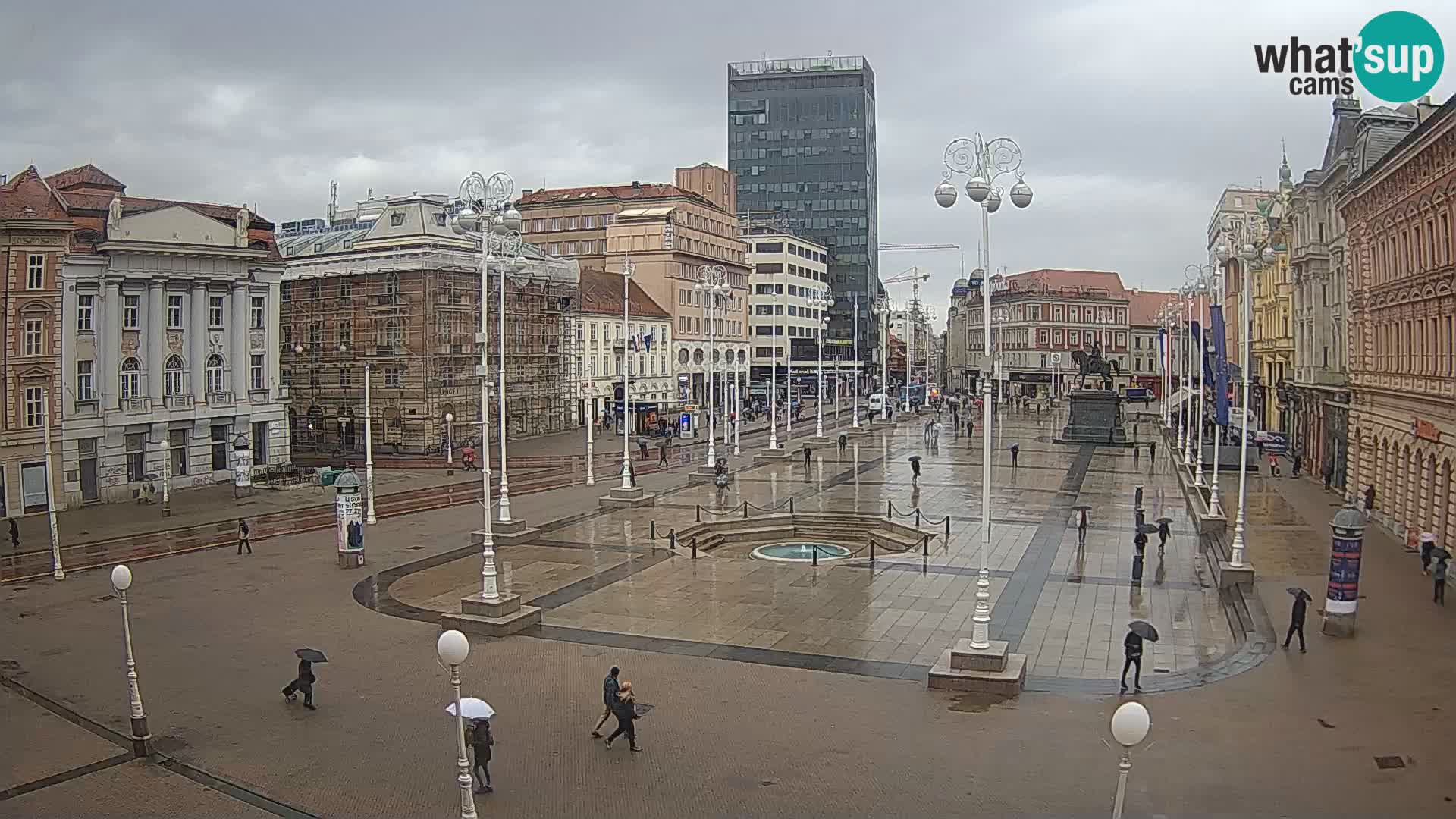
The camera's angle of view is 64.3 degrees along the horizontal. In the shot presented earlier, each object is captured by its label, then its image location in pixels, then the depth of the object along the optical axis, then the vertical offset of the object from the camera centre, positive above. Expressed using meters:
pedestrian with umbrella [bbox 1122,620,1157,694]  19.63 -4.74
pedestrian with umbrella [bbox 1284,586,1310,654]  22.69 -4.83
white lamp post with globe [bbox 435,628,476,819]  13.75 -3.54
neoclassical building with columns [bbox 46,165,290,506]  46.88 +1.64
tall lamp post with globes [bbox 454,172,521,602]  24.91 +3.49
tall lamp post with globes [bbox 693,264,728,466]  59.23 +4.95
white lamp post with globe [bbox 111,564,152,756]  17.16 -5.12
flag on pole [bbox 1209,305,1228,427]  45.38 -0.18
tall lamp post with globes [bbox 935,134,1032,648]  20.22 +2.88
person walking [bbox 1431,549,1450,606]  26.91 -5.04
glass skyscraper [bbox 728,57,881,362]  161.12 +30.38
